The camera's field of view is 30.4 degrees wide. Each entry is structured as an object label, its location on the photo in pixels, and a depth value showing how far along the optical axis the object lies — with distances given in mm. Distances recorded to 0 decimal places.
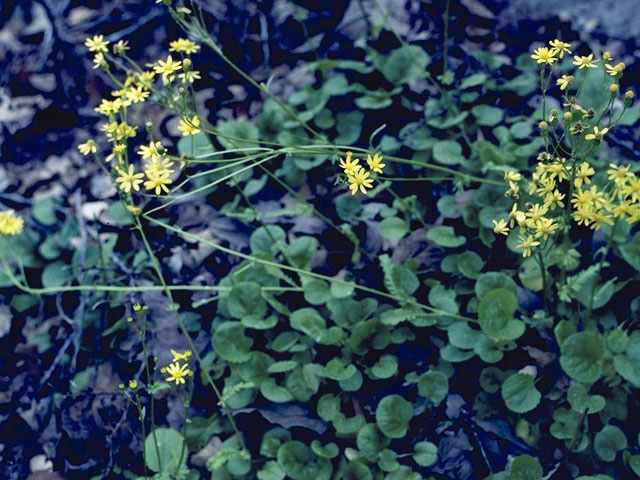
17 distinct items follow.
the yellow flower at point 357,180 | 856
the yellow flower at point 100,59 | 964
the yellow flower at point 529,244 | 843
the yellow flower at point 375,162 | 854
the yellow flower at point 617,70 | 832
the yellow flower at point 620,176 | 809
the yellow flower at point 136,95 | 938
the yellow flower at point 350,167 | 851
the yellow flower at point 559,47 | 854
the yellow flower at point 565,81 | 845
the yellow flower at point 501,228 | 838
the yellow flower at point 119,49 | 968
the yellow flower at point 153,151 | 867
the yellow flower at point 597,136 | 820
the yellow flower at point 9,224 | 901
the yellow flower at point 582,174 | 834
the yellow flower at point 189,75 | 896
